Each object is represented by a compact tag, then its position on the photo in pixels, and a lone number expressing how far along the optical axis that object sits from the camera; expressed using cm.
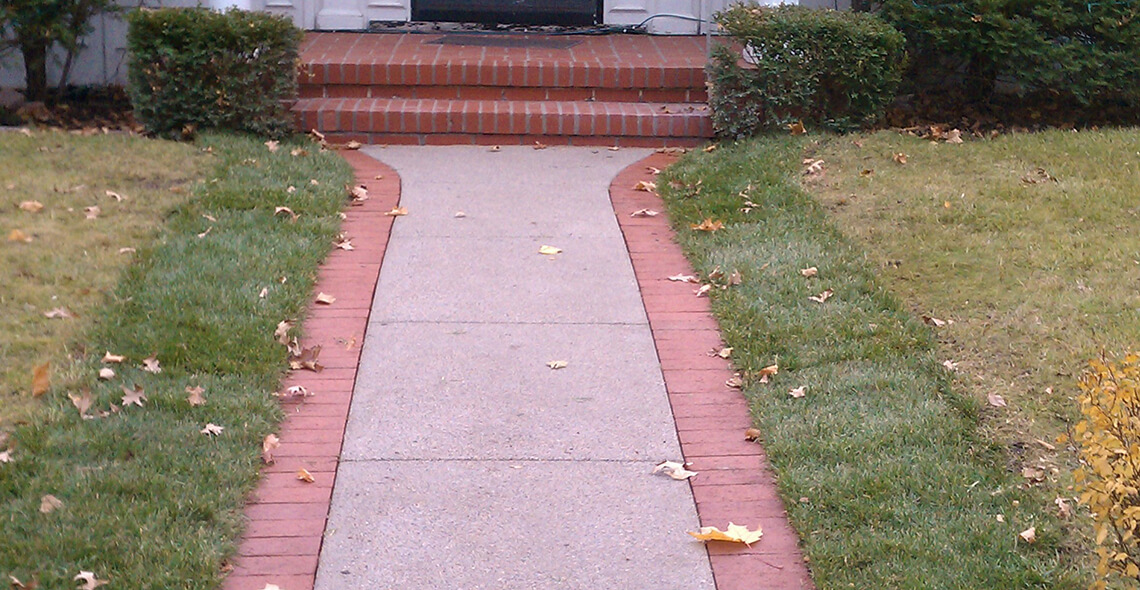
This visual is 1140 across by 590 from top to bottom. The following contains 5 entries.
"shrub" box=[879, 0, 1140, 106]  826
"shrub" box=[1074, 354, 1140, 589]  263
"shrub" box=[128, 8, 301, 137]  782
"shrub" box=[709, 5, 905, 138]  806
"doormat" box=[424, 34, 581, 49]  1021
